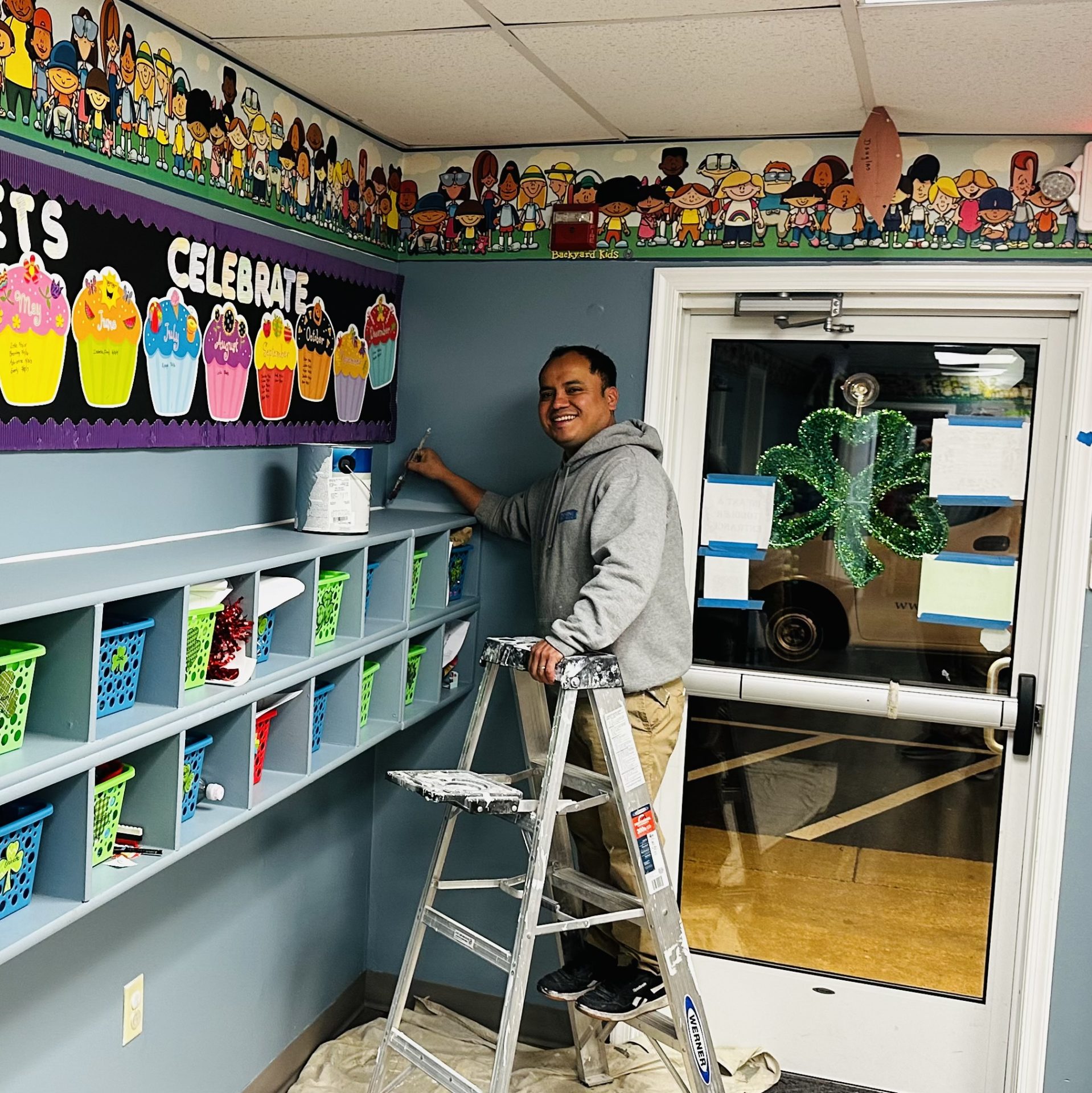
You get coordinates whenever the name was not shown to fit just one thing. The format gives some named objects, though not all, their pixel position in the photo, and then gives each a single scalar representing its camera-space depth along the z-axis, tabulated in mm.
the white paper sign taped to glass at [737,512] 3027
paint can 2520
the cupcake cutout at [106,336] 2033
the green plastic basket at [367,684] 2617
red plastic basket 2279
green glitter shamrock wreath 2936
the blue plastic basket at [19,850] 1640
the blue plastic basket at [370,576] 2723
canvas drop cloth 2900
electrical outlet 2324
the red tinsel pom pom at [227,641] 2078
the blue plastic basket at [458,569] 3064
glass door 2898
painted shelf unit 1676
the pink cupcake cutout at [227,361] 2404
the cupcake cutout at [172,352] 2223
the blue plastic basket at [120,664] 1777
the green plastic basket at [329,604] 2398
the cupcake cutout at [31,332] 1861
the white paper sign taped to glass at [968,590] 2896
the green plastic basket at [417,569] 2867
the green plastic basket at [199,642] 1951
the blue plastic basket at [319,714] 2480
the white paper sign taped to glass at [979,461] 2871
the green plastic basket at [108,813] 1812
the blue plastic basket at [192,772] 2043
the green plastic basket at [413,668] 2924
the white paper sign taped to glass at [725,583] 3051
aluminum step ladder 2320
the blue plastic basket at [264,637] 2244
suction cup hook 2945
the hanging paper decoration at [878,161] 2594
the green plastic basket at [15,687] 1594
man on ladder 2568
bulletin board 1906
